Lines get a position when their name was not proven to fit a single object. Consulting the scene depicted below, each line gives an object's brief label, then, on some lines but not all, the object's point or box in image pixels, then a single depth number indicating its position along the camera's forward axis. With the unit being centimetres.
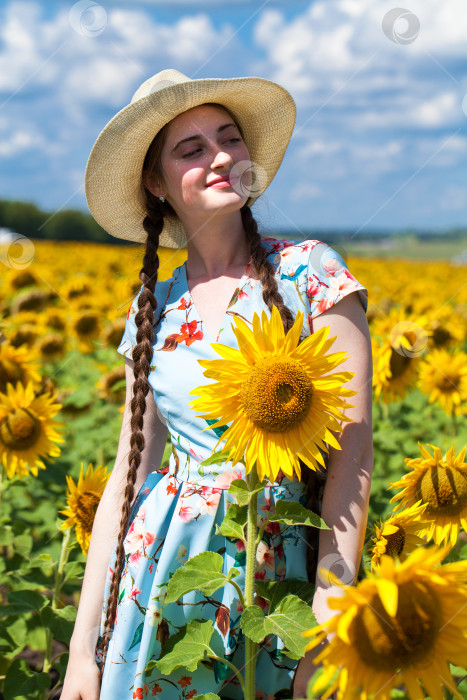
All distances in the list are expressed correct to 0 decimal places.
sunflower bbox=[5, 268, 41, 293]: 622
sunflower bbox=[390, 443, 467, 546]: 167
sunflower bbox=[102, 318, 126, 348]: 438
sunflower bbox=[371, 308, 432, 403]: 299
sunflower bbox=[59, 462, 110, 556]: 222
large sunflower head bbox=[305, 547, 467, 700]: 98
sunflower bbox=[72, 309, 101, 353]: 503
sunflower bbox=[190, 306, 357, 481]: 137
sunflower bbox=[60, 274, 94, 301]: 555
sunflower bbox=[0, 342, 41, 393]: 325
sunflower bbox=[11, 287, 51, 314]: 542
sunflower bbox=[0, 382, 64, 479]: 271
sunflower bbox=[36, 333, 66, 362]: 496
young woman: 164
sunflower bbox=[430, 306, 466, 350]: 420
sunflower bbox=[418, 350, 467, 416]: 341
